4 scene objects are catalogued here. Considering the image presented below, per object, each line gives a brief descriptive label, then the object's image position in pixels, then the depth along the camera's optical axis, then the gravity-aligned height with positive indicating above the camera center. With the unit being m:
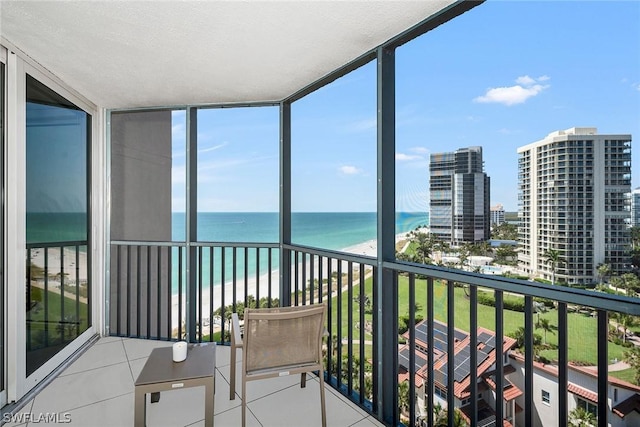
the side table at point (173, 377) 1.64 -0.95
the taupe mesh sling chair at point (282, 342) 1.73 -0.78
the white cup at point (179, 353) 1.92 -0.90
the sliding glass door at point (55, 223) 2.37 -0.10
